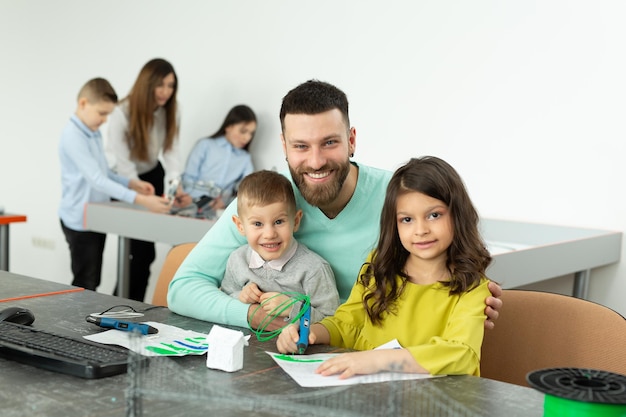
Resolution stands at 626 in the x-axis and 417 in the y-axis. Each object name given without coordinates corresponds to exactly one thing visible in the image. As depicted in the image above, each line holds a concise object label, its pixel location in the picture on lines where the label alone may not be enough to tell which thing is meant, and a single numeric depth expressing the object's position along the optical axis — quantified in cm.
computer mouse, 175
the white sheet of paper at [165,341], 161
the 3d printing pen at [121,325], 175
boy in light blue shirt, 416
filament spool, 108
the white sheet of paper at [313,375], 145
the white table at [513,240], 309
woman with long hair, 462
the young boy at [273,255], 208
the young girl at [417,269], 182
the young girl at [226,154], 502
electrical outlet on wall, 618
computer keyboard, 146
